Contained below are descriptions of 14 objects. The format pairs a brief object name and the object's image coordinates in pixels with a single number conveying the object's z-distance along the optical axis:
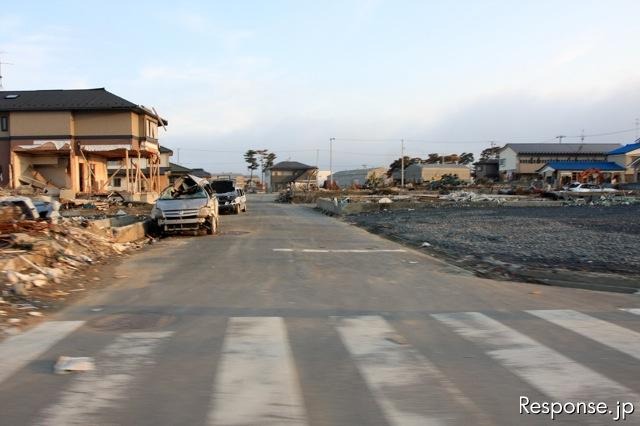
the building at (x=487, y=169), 116.11
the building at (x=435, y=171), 110.94
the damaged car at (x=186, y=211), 18.78
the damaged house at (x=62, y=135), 39.81
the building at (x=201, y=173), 91.81
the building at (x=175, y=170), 73.64
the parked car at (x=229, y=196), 33.78
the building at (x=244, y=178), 141.40
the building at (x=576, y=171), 82.75
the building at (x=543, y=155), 97.81
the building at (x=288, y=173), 116.62
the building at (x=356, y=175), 126.50
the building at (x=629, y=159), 80.71
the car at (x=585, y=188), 52.53
